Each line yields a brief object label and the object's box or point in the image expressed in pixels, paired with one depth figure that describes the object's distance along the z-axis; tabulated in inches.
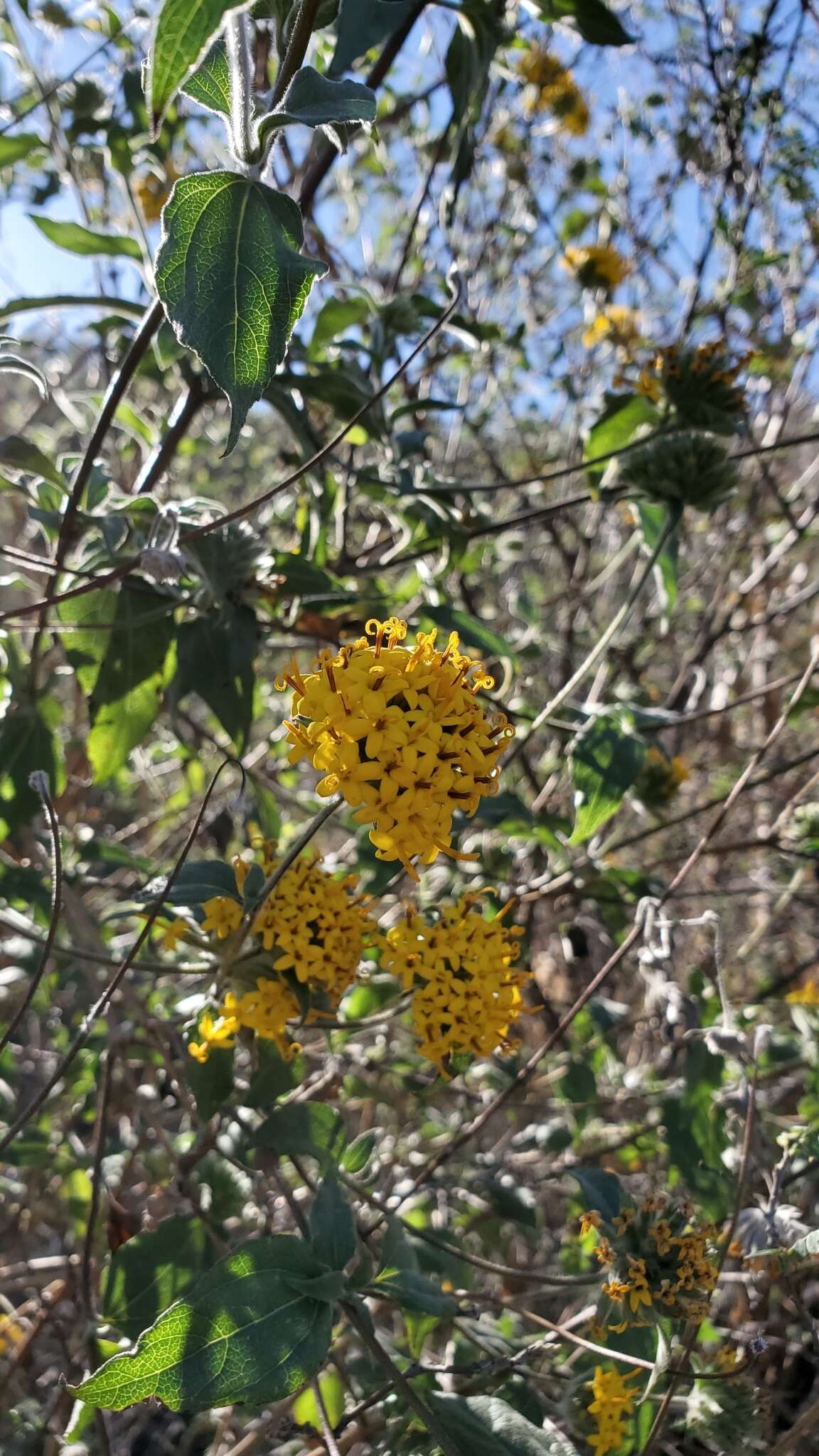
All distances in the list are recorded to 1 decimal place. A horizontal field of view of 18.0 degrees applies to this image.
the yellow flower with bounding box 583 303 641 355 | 29.2
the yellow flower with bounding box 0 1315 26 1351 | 21.8
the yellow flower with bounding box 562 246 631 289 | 29.7
